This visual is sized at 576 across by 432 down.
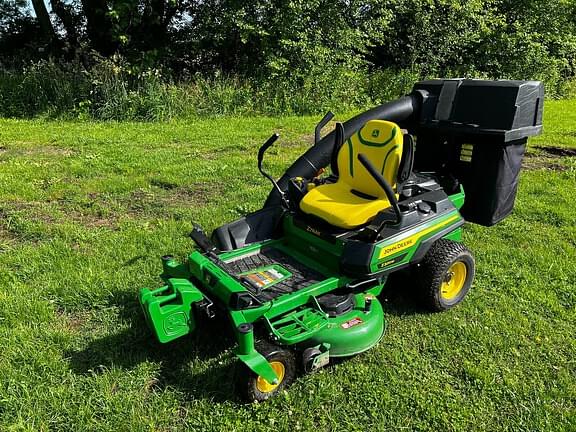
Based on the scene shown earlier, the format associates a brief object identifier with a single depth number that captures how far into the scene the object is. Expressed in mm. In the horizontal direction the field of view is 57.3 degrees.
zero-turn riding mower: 2936
